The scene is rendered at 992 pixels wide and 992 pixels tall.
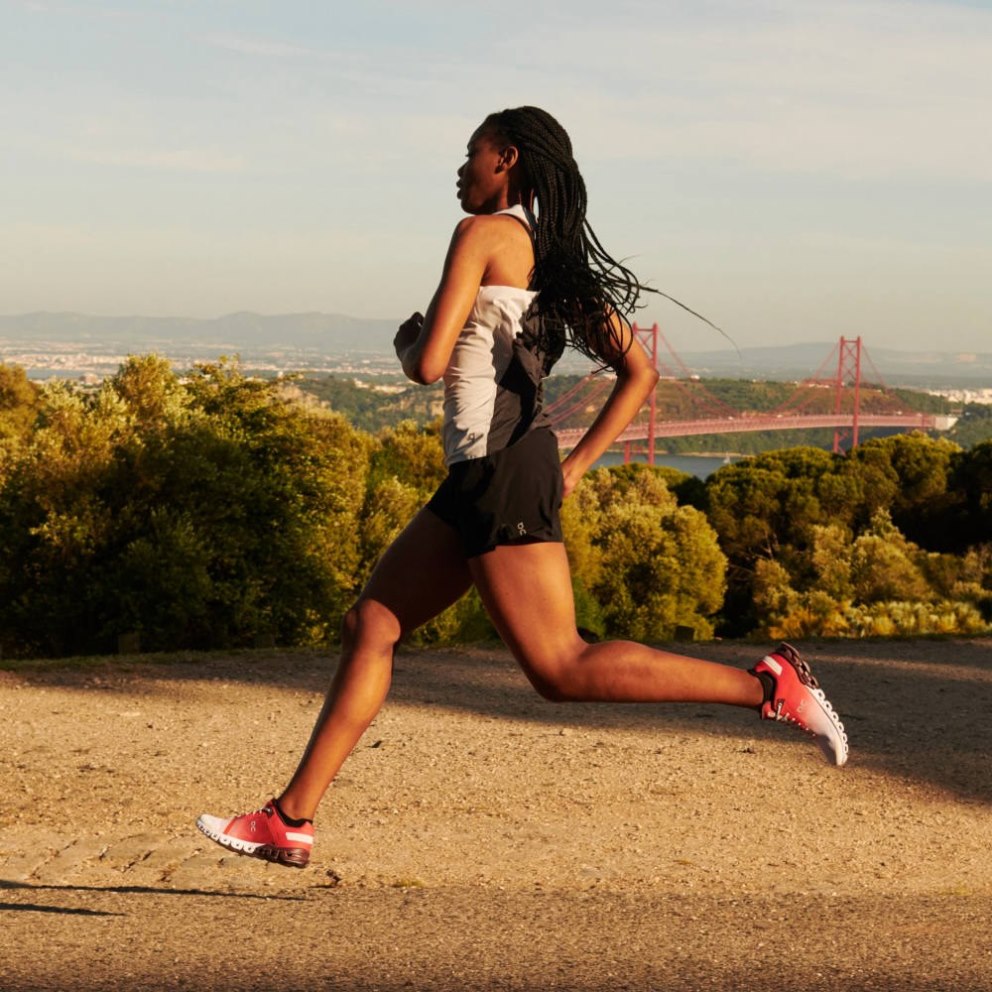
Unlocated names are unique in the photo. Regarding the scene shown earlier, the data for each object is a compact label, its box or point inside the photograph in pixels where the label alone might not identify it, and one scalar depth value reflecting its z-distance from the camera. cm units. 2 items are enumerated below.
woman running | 295
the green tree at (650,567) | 3017
